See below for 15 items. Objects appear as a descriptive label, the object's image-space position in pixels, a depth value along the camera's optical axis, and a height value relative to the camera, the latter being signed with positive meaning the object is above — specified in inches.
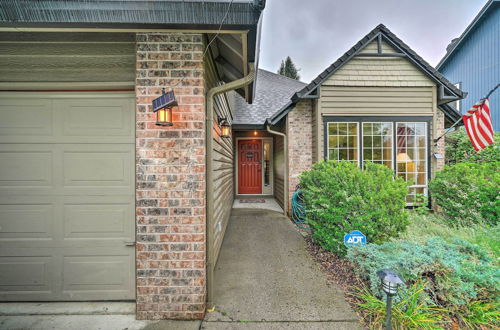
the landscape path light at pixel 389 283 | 65.5 -37.5
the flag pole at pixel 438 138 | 210.8 +26.4
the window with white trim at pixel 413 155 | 217.9 +9.4
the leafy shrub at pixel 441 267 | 82.6 -44.6
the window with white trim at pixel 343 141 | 216.4 +23.8
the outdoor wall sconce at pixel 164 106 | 76.9 +21.2
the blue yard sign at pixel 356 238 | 117.5 -41.6
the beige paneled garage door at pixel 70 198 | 89.6 -14.6
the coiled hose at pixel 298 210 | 205.5 -46.9
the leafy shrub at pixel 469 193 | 154.4 -22.5
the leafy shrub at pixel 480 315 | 76.8 -56.7
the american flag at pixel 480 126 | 174.1 +32.5
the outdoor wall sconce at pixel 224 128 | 155.7 +29.0
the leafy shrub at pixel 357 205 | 123.3 -25.0
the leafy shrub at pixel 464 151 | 260.5 +17.5
